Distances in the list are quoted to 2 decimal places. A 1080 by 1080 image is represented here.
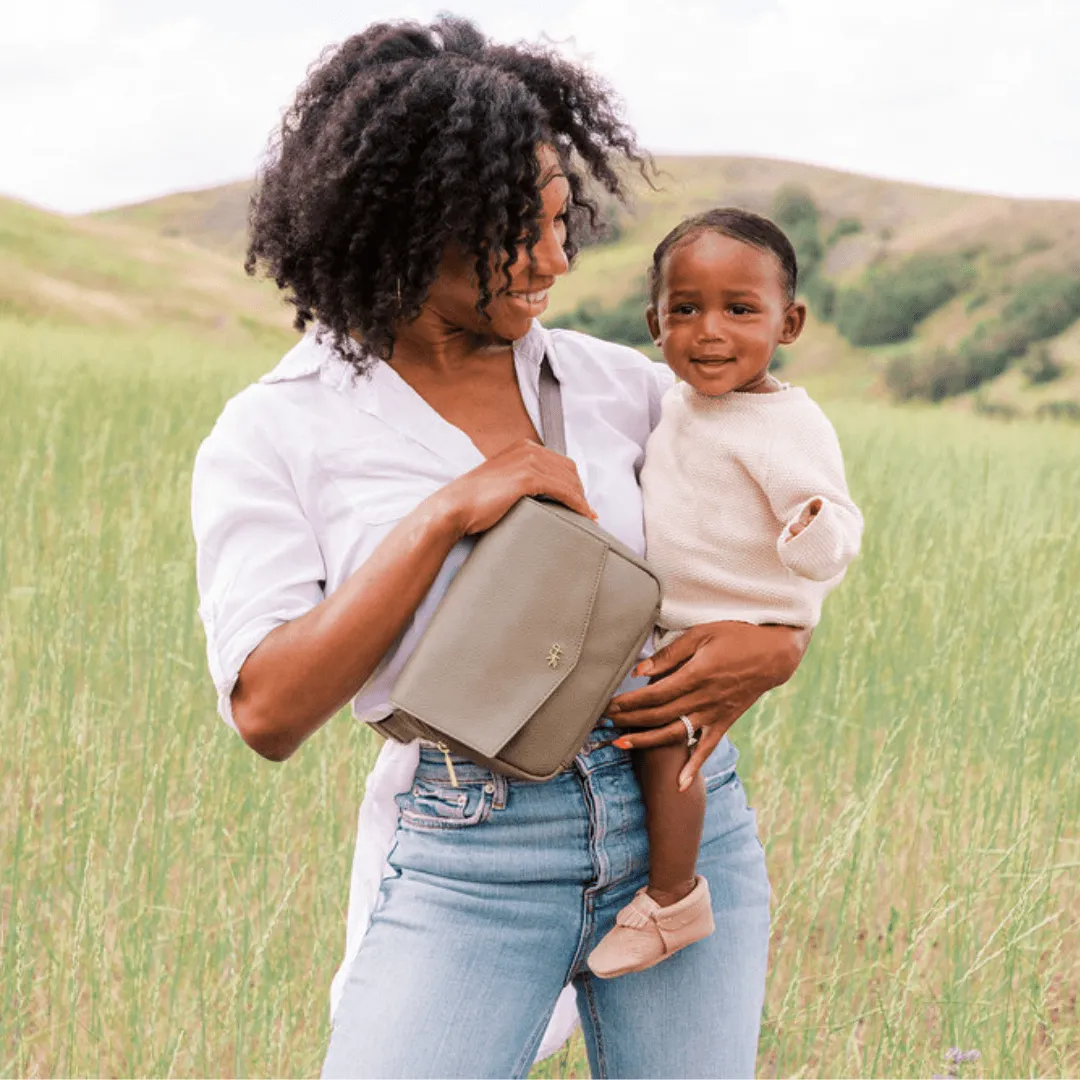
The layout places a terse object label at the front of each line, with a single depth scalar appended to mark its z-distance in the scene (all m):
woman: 1.41
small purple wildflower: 2.19
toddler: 1.66
